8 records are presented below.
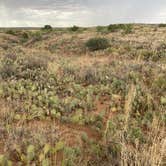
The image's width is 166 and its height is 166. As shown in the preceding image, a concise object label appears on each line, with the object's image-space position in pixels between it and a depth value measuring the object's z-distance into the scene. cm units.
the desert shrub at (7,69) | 443
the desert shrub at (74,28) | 2343
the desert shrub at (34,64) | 510
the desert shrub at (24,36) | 1955
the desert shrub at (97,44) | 1034
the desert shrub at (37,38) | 1751
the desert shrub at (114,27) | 1818
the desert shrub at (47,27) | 2619
